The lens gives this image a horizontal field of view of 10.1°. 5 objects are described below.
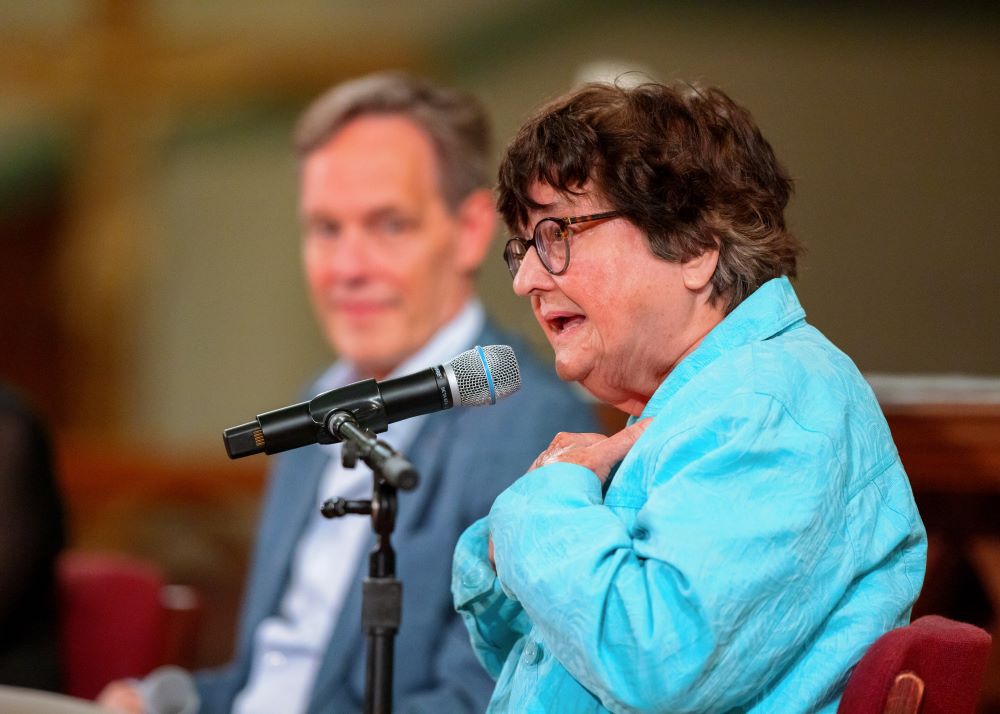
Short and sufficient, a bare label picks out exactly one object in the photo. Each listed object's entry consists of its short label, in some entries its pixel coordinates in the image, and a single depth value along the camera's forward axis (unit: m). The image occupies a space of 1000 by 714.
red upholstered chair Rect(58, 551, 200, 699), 5.63
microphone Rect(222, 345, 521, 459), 4.84
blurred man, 5.43
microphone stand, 4.85
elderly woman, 4.68
